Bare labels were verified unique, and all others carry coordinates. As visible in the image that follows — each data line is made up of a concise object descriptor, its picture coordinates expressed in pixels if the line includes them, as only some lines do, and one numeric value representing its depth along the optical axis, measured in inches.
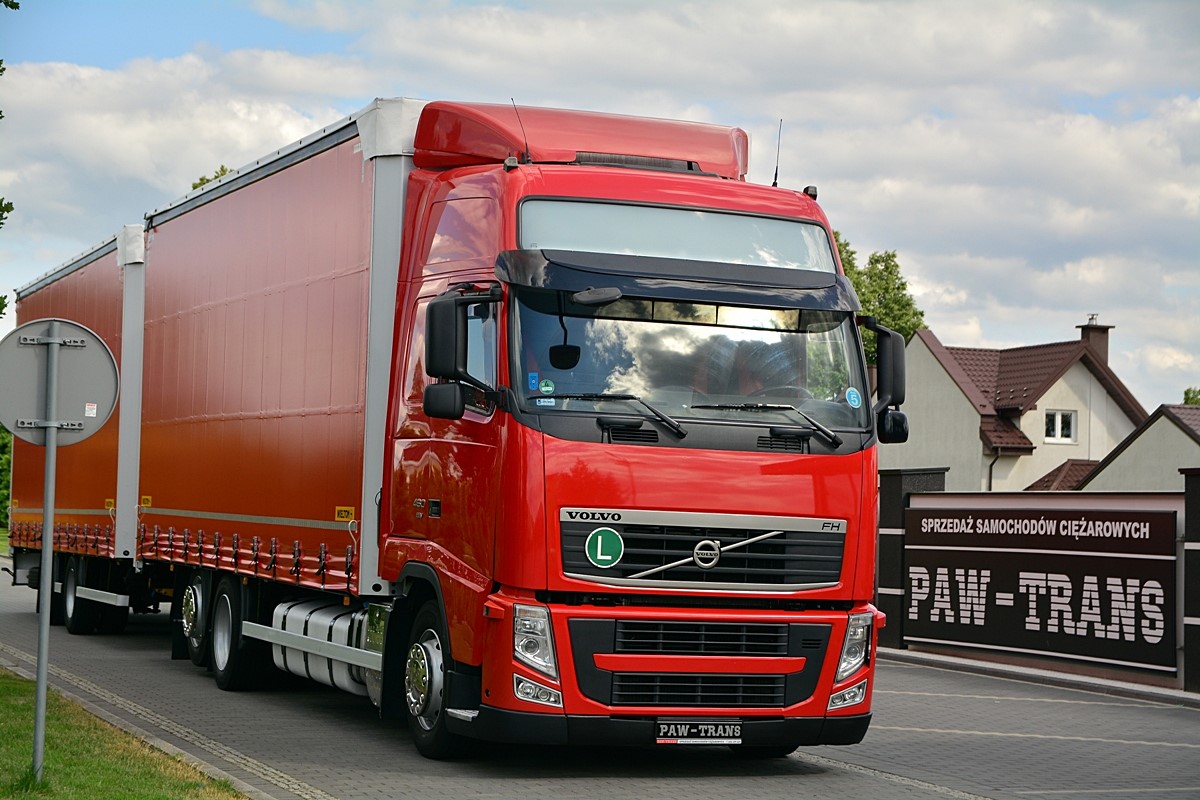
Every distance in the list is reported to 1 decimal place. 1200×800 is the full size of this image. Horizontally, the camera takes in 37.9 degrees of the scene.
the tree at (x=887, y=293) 3056.1
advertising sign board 694.5
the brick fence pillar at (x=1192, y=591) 662.5
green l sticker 390.9
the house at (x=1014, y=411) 2405.3
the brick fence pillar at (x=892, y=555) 865.5
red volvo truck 392.5
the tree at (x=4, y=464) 2694.4
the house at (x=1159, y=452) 2016.5
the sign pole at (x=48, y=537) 357.4
